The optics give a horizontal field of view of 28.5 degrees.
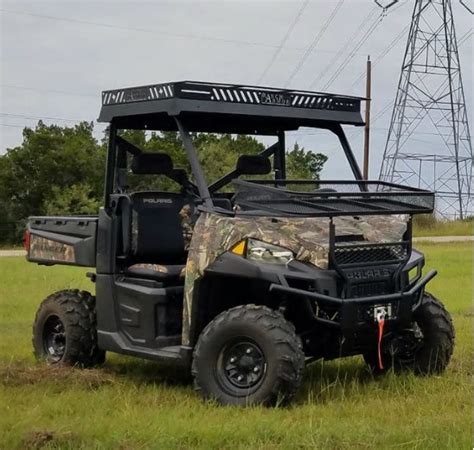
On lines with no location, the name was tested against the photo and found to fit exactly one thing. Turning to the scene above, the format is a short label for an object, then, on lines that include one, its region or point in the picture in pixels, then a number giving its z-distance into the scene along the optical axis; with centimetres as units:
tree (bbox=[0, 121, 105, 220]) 4509
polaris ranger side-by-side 622
